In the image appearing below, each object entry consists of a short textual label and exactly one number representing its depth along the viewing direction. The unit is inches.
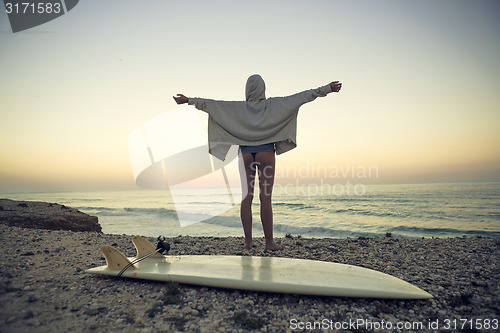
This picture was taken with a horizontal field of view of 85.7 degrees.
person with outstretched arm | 163.9
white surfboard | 103.7
